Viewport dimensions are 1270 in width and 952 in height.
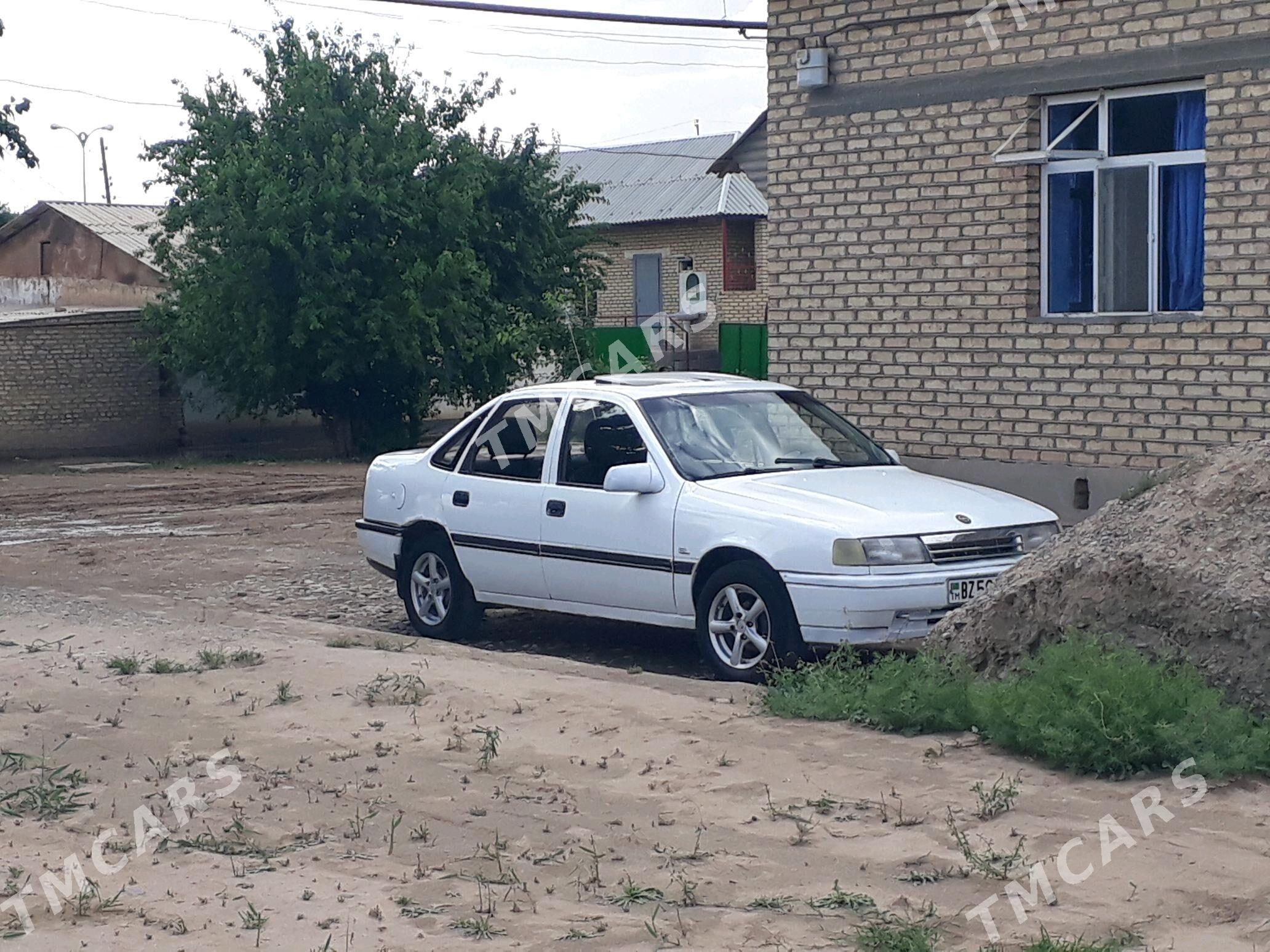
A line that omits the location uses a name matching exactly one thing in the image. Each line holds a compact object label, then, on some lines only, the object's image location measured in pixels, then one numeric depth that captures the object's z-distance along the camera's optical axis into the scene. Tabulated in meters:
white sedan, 8.06
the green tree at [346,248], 24.47
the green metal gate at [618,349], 28.62
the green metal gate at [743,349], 37.34
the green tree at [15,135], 17.94
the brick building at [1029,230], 11.45
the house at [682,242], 43.44
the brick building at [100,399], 26.89
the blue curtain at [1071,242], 12.35
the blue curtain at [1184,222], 11.72
